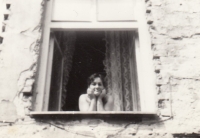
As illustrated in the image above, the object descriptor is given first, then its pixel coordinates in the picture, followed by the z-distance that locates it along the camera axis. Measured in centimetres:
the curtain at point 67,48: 493
